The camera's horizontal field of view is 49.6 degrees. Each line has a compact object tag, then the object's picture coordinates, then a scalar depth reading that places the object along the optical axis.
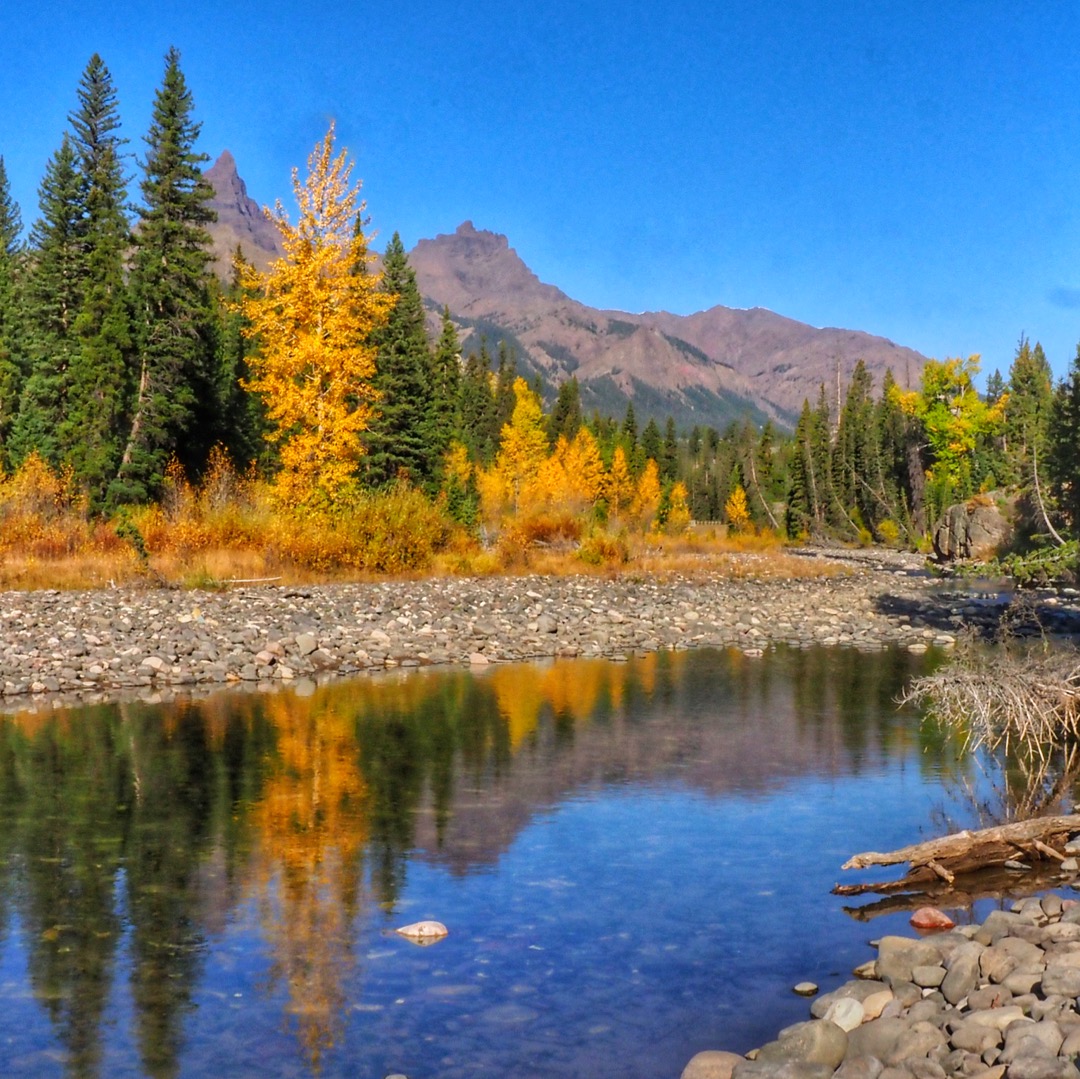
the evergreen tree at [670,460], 115.25
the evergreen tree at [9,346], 48.78
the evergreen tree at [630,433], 110.25
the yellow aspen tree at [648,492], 82.46
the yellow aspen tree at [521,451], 71.00
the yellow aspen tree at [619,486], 91.94
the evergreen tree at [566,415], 102.94
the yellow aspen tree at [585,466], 75.19
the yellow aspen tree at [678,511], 65.56
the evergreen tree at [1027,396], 69.56
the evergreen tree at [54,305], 44.53
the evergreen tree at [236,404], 45.62
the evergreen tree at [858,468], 83.50
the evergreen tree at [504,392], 97.76
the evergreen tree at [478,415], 83.06
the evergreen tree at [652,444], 115.31
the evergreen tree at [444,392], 50.56
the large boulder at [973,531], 47.81
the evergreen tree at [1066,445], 21.61
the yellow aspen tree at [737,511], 96.81
